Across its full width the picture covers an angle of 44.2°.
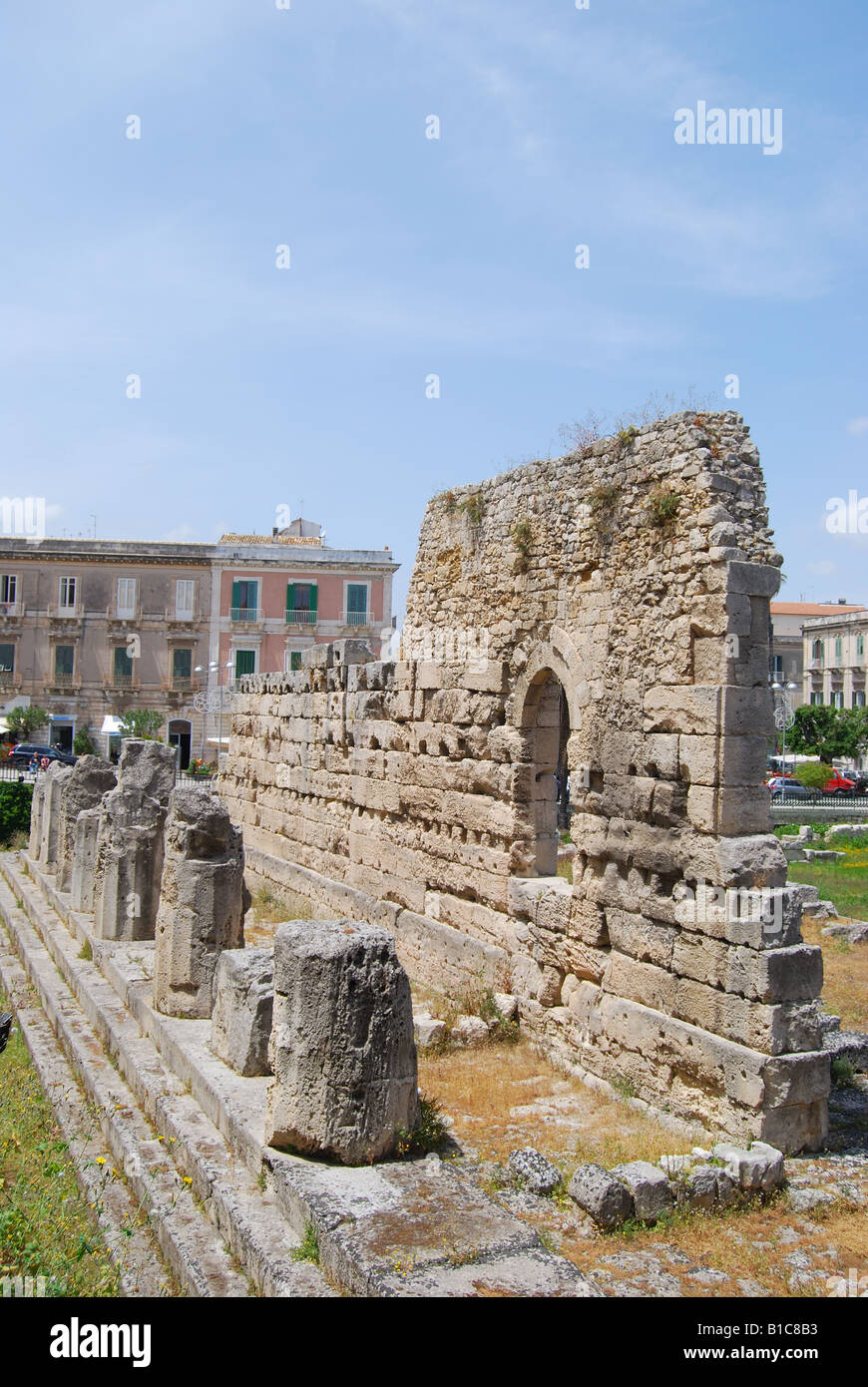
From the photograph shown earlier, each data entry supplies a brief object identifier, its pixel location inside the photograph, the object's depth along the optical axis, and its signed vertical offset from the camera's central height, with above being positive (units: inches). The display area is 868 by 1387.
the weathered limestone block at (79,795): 551.8 -53.5
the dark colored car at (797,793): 1243.2 -104.1
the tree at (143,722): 1354.6 -38.7
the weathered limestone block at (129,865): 413.7 -67.4
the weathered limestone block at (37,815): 663.8 -77.8
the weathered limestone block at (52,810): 594.5 -68.1
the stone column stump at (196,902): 309.0 -61.7
